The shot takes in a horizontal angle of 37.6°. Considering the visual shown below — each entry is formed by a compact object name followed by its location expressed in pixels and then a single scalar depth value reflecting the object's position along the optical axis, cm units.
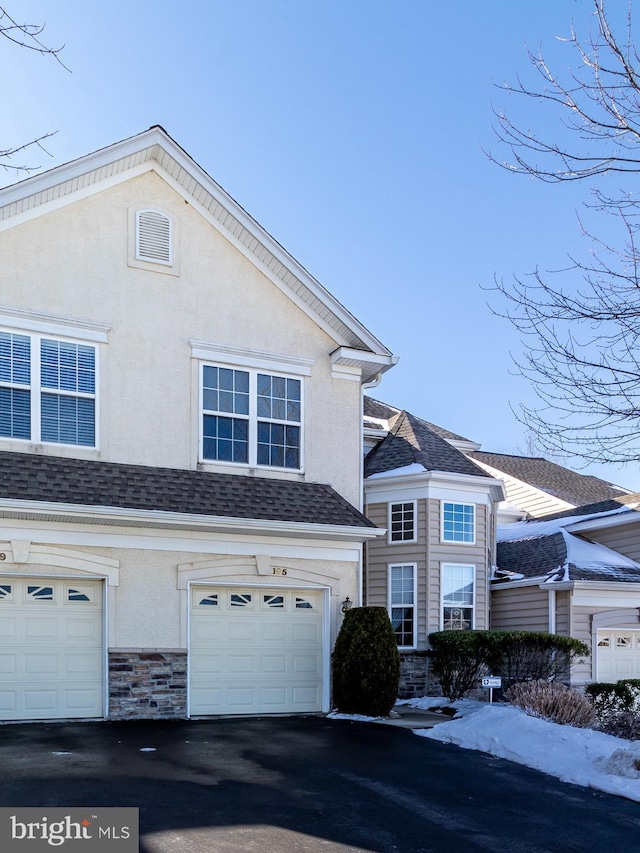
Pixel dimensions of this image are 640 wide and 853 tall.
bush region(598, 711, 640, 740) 1264
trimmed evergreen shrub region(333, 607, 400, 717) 1441
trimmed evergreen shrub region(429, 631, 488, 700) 1695
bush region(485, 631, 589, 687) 1692
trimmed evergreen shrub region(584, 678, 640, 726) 1673
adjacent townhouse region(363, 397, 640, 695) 1919
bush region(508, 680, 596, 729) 1283
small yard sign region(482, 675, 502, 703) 1409
